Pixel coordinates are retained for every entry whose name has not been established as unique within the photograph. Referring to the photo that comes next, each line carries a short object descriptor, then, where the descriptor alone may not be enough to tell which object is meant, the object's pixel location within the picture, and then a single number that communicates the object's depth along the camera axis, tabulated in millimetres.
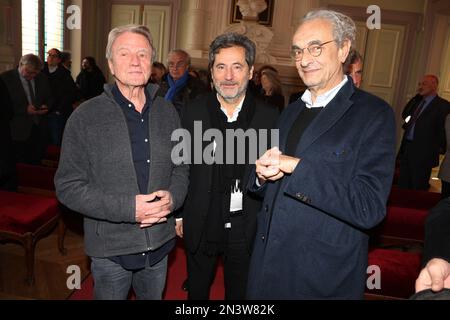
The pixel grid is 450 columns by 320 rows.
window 7542
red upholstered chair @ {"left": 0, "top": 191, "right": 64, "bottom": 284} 2934
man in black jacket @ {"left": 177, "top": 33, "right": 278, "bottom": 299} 1996
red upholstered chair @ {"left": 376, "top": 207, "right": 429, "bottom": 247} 3193
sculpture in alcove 8766
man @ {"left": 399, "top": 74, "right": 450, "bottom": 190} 5434
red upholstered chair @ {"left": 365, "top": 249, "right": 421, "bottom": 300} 2438
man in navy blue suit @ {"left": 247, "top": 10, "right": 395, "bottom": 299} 1315
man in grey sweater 1654
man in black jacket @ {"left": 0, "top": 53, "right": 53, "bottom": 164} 4586
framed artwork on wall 9023
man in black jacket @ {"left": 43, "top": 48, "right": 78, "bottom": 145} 6039
